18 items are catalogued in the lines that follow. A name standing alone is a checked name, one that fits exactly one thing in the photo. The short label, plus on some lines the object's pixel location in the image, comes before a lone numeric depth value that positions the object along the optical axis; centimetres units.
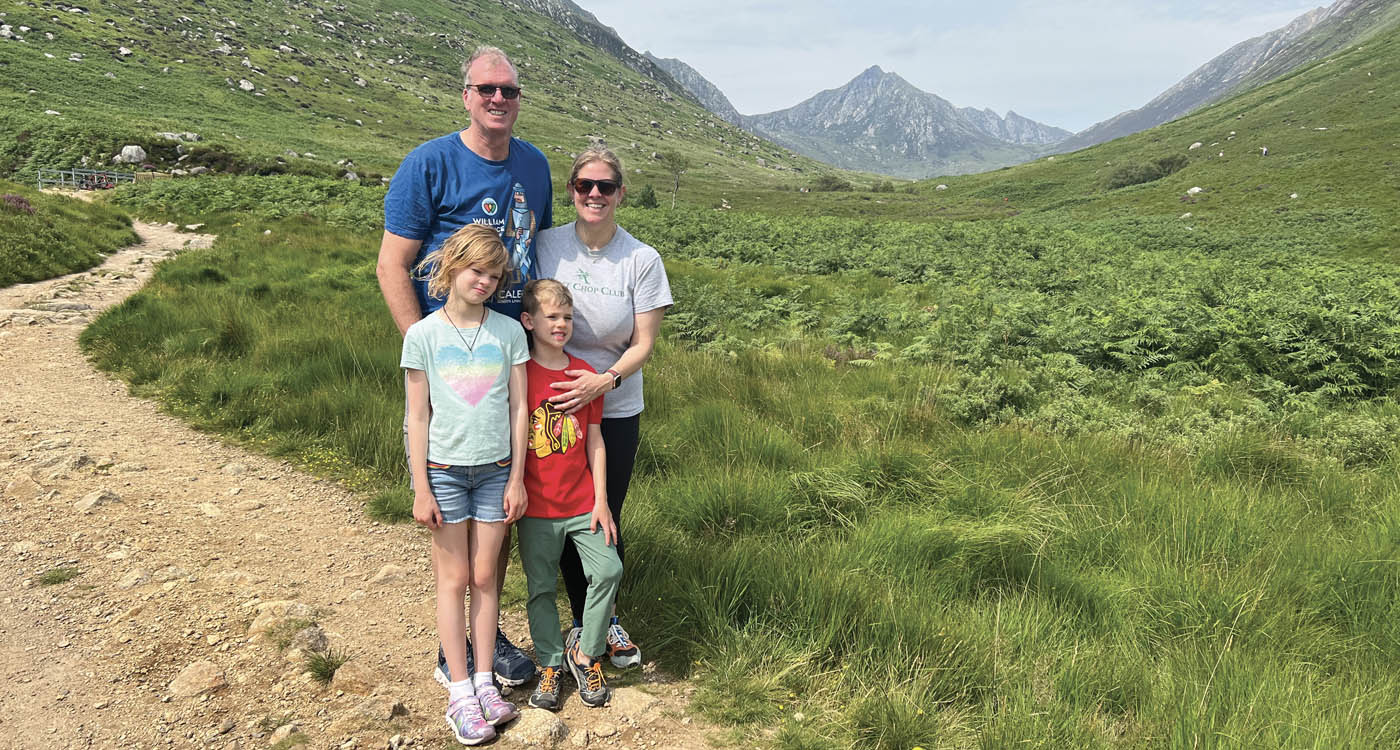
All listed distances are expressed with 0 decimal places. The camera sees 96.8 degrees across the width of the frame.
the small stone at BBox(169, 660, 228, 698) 276
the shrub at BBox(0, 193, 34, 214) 1332
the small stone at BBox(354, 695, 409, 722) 270
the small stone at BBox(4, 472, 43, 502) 433
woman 286
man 277
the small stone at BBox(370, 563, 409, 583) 389
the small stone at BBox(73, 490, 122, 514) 428
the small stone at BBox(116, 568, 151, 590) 351
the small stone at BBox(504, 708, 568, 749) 262
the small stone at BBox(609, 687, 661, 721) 281
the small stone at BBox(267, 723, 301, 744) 253
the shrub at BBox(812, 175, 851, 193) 11167
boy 281
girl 260
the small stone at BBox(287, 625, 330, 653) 308
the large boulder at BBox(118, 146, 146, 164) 3691
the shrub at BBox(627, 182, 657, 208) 5860
